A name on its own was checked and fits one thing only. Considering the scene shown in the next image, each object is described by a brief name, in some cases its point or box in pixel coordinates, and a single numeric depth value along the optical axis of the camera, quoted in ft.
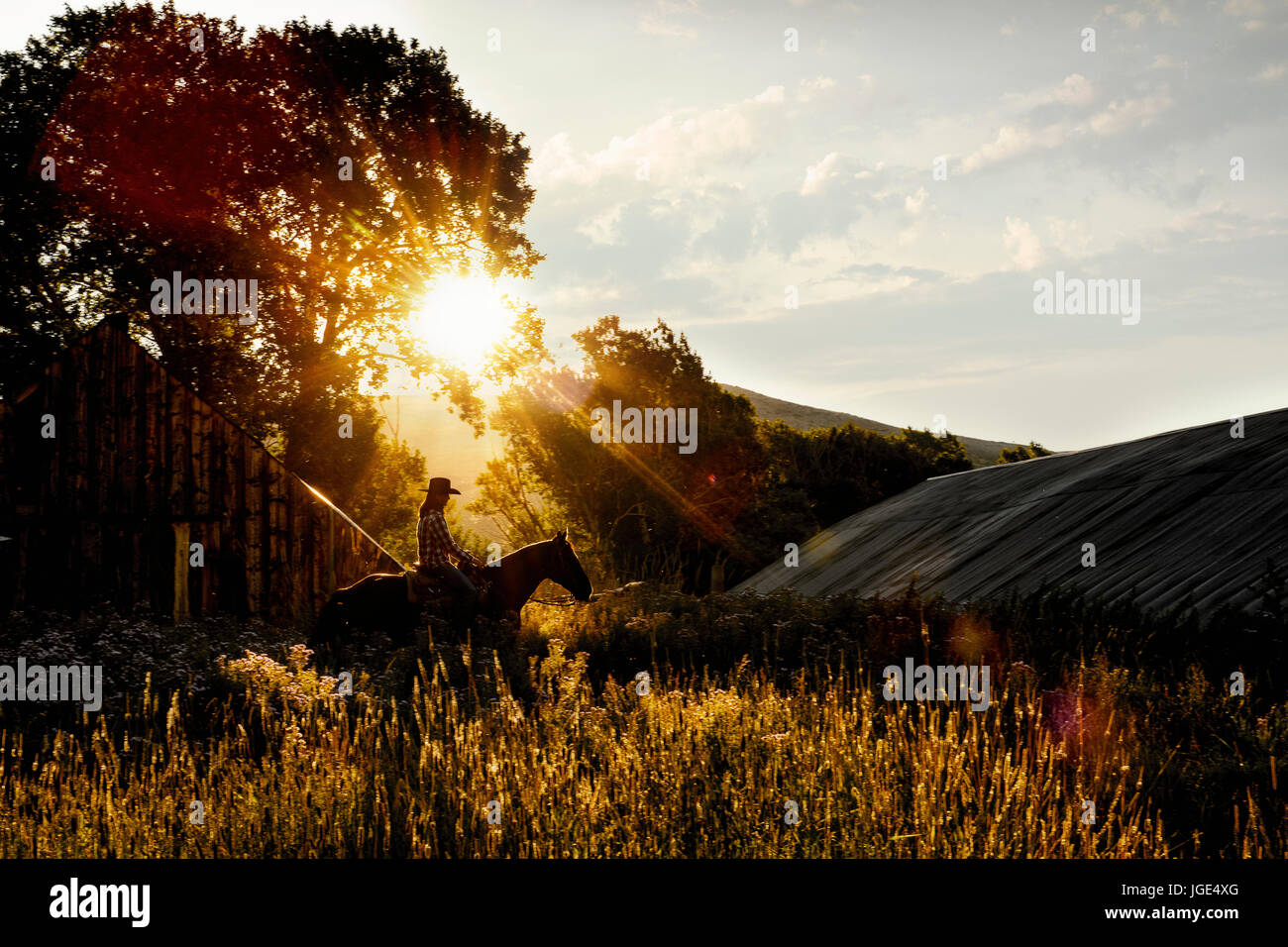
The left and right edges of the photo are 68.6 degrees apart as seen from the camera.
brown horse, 44.11
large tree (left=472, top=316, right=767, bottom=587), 105.81
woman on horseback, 41.96
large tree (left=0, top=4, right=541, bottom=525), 81.05
